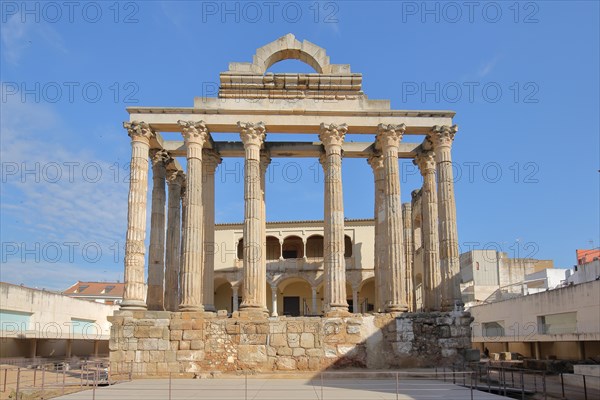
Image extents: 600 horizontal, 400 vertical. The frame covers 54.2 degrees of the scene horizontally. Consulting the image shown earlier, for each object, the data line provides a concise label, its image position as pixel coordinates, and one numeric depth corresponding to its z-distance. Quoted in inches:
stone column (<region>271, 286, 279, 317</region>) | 1609.3
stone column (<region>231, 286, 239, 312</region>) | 1587.7
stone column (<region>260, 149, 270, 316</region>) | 1025.6
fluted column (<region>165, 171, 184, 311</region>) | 1078.4
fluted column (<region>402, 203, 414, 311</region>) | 1175.6
